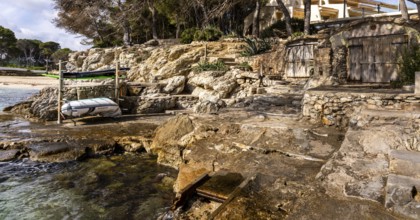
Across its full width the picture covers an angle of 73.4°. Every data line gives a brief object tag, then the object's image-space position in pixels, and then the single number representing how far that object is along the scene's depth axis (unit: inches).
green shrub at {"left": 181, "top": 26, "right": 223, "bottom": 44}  828.6
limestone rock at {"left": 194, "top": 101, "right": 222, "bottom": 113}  443.8
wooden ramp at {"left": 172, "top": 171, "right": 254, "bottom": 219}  169.8
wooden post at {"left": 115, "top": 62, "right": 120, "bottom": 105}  546.0
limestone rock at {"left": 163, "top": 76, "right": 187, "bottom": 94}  637.9
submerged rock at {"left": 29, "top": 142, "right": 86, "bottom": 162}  303.9
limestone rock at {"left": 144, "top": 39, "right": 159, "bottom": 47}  985.5
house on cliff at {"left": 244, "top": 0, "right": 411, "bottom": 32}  889.0
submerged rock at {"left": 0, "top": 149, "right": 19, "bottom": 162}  300.5
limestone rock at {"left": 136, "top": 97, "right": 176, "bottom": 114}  562.3
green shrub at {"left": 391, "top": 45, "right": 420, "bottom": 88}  339.3
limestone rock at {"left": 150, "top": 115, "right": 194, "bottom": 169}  301.1
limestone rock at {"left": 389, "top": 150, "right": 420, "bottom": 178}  150.3
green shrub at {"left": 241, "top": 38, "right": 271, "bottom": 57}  646.5
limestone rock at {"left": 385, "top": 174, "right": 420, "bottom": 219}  125.0
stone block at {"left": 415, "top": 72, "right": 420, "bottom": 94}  234.2
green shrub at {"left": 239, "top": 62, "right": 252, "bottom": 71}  610.7
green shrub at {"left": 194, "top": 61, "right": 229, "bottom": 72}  650.8
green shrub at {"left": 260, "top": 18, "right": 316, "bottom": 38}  783.7
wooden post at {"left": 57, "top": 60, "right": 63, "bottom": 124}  470.3
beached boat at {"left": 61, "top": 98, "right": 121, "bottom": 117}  460.8
